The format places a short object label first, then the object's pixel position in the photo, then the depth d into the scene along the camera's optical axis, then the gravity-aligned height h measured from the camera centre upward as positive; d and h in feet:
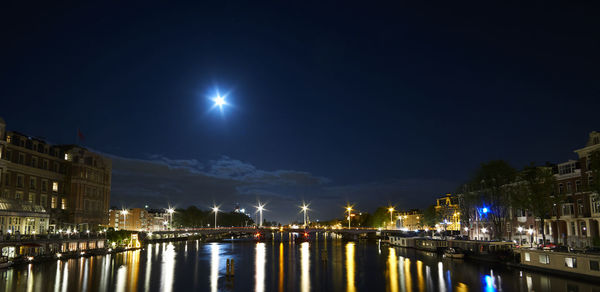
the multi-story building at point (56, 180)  271.08 +24.15
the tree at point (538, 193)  232.73 +10.20
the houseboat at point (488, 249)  235.46 -23.48
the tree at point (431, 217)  568.00 -7.84
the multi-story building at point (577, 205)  232.12 +2.92
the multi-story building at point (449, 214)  511.40 -3.81
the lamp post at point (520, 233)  288.43 -15.95
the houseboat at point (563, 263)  157.79 -21.66
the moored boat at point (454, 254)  271.08 -27.65
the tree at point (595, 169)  184.49 +18.05
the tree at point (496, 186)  270.26 +16.46
